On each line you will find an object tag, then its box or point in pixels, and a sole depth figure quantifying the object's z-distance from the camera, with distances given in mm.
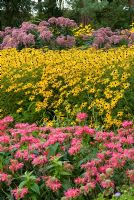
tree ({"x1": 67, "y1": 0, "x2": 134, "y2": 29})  15281
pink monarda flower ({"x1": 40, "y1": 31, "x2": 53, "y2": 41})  10367
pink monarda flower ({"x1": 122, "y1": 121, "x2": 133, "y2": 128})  4004
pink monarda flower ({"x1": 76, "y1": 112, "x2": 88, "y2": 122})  4113
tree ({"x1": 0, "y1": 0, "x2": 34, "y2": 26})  21156
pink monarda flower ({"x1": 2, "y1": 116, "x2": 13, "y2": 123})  4367
